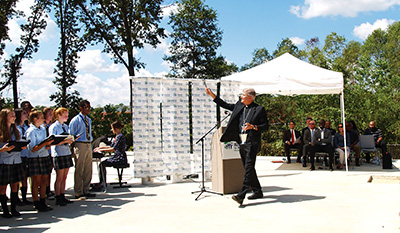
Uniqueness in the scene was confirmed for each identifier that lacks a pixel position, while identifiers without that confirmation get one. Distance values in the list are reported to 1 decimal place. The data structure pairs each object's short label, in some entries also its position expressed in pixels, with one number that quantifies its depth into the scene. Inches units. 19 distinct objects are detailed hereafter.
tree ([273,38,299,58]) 1196.9
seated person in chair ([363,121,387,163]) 415.1
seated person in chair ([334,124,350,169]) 389.8
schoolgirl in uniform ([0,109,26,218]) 195.9
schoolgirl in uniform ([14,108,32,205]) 229.9
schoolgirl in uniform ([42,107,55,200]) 240.5
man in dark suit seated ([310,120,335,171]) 387.9
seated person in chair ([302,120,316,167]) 406.3
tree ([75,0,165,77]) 805.9
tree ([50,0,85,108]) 766.5
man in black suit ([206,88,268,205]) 223.9
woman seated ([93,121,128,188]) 293.7
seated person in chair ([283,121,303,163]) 446.0
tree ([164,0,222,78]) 1013.8
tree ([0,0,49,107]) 719.7
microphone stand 254.0
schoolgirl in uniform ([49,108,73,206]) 227.5
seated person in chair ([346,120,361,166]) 414.6
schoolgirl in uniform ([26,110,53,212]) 211.2
